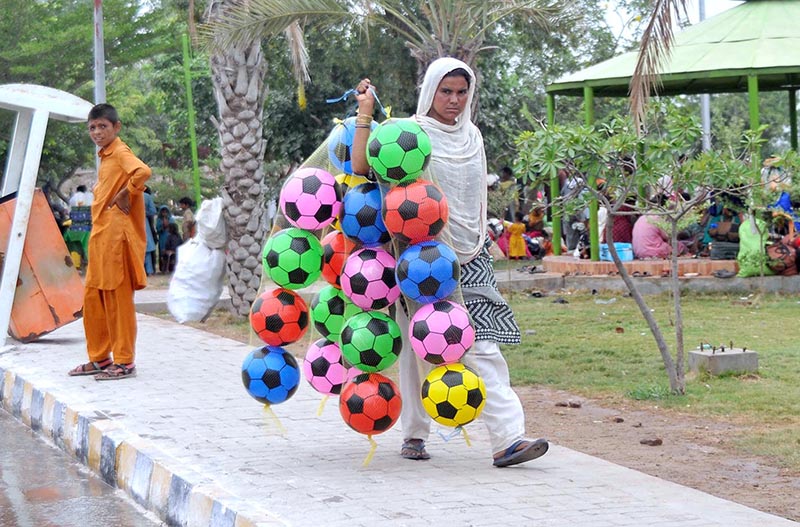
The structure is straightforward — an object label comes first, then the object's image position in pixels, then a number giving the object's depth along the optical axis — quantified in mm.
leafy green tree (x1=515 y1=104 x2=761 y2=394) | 7793
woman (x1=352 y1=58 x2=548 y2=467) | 5332
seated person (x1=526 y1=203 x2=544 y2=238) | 22812
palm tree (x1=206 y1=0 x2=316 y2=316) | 12961
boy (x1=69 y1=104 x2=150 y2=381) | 8188
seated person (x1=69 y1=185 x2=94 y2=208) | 22373
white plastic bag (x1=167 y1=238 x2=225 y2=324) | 12180
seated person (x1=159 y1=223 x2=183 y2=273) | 21422
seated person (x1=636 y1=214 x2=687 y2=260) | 16078
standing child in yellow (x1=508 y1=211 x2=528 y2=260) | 21141
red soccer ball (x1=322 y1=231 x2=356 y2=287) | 5508
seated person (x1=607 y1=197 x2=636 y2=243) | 16969
